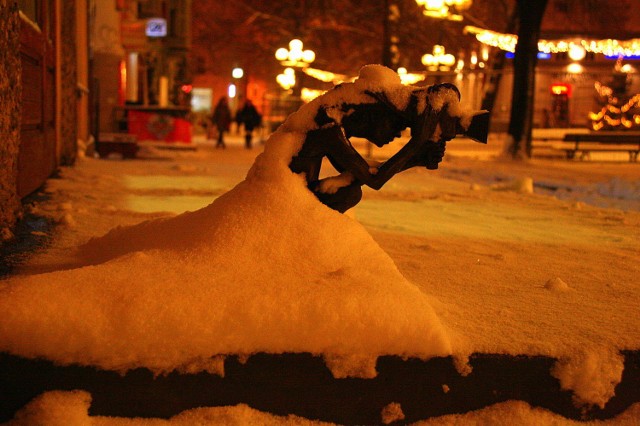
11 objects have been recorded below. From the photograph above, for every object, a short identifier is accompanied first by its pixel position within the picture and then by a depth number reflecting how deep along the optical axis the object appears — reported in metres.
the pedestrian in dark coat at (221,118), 24.80
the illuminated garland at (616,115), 22.64
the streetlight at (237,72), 39.19
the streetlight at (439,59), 27.58
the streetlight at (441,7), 18.95
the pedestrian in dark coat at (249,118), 24.70
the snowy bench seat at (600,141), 20.22
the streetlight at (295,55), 27.80
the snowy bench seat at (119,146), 16.56
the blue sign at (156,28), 29.48
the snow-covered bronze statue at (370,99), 3.52
